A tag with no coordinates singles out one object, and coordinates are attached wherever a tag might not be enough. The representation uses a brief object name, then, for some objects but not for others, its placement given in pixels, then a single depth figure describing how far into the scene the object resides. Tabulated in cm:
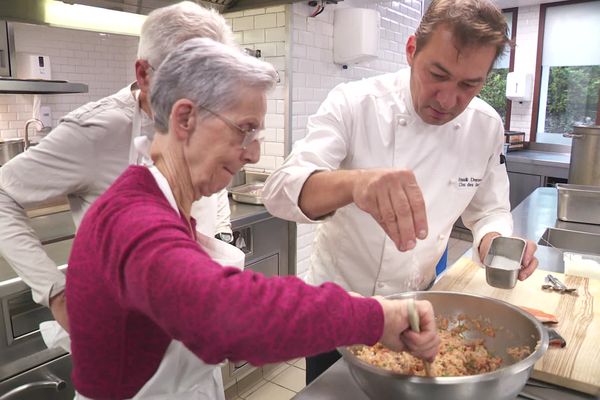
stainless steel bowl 90
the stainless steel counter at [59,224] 217
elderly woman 70
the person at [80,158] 152
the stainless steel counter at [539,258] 114
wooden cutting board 119
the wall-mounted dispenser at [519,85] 629
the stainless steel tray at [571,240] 266
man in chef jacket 142
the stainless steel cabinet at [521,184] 555
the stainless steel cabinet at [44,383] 193
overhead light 275
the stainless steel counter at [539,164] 530
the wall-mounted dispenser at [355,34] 359
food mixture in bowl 115
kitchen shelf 242
